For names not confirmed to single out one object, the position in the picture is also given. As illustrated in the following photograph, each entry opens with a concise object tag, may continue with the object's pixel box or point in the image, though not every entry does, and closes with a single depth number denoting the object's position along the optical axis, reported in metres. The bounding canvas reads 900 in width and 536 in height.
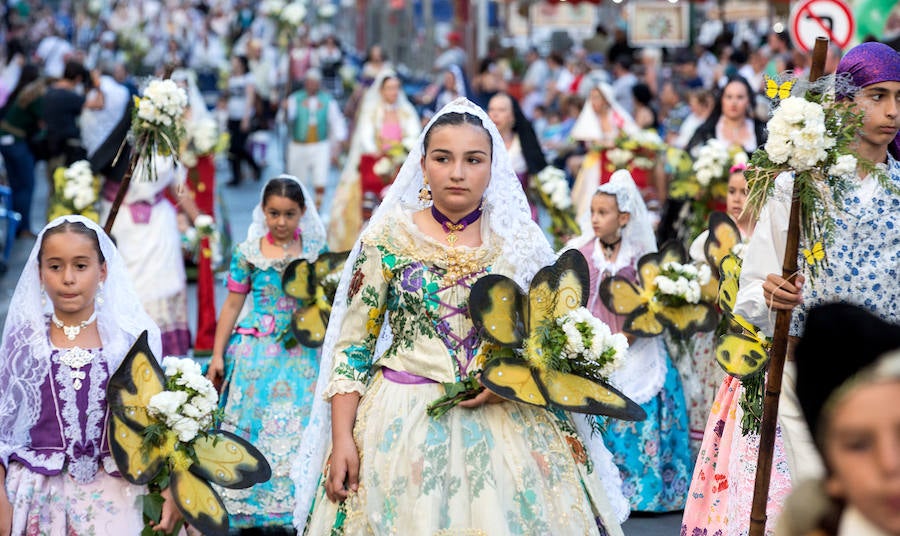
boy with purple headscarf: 4.61
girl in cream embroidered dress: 4.14
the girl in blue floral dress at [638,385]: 7.37
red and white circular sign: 10.98
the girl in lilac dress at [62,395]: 4.75
